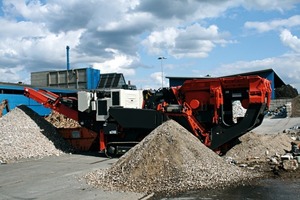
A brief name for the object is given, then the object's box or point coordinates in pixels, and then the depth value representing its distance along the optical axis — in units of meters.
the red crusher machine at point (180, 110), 12.96
